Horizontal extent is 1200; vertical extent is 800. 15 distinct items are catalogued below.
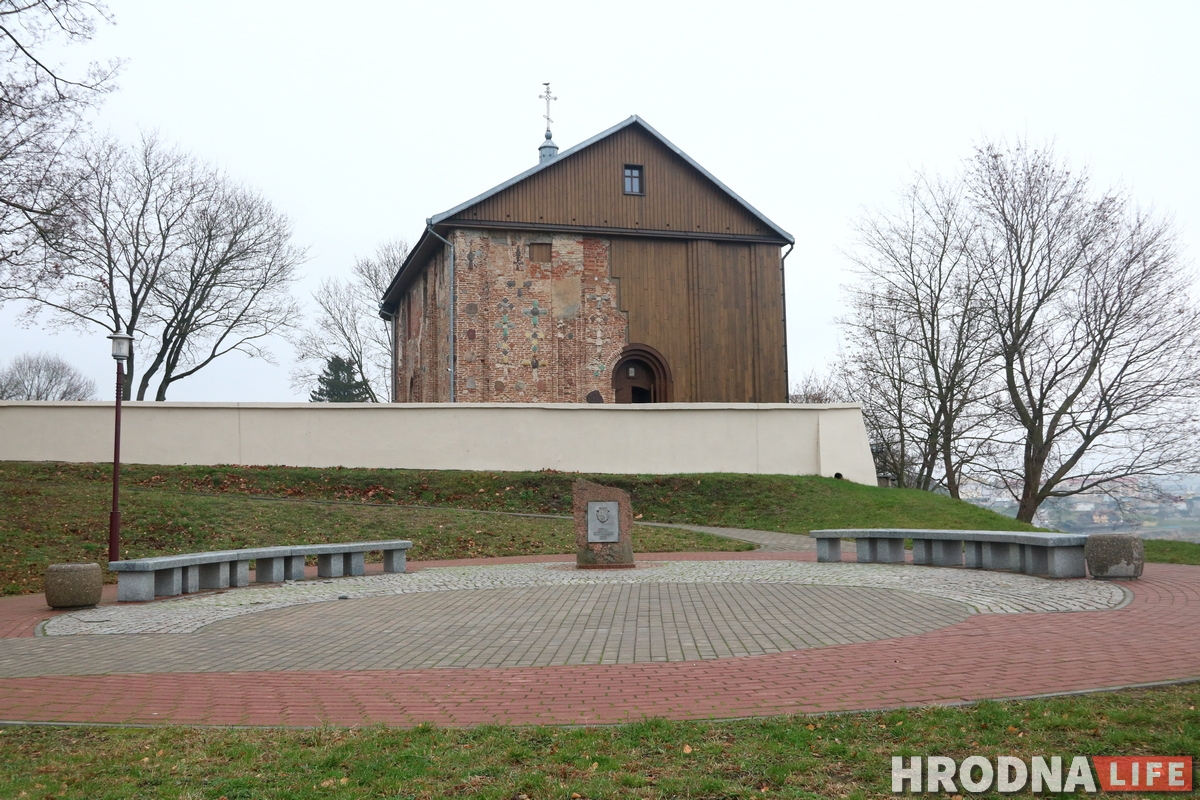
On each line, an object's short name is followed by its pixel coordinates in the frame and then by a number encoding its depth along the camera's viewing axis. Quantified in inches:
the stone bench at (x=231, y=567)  477.7
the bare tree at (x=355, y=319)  2139.5
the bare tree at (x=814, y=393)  2323.3
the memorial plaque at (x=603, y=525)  594.9
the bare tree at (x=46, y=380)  2751.0
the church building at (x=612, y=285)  1250.0
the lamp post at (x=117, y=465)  587.2
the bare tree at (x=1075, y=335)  1143.6
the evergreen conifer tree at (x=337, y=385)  2294.5
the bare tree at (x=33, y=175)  675.4
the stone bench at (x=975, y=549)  487.2
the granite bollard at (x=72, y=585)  452.8
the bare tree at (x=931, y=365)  1264.8
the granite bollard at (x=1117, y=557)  469.1
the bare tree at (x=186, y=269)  1512.1
